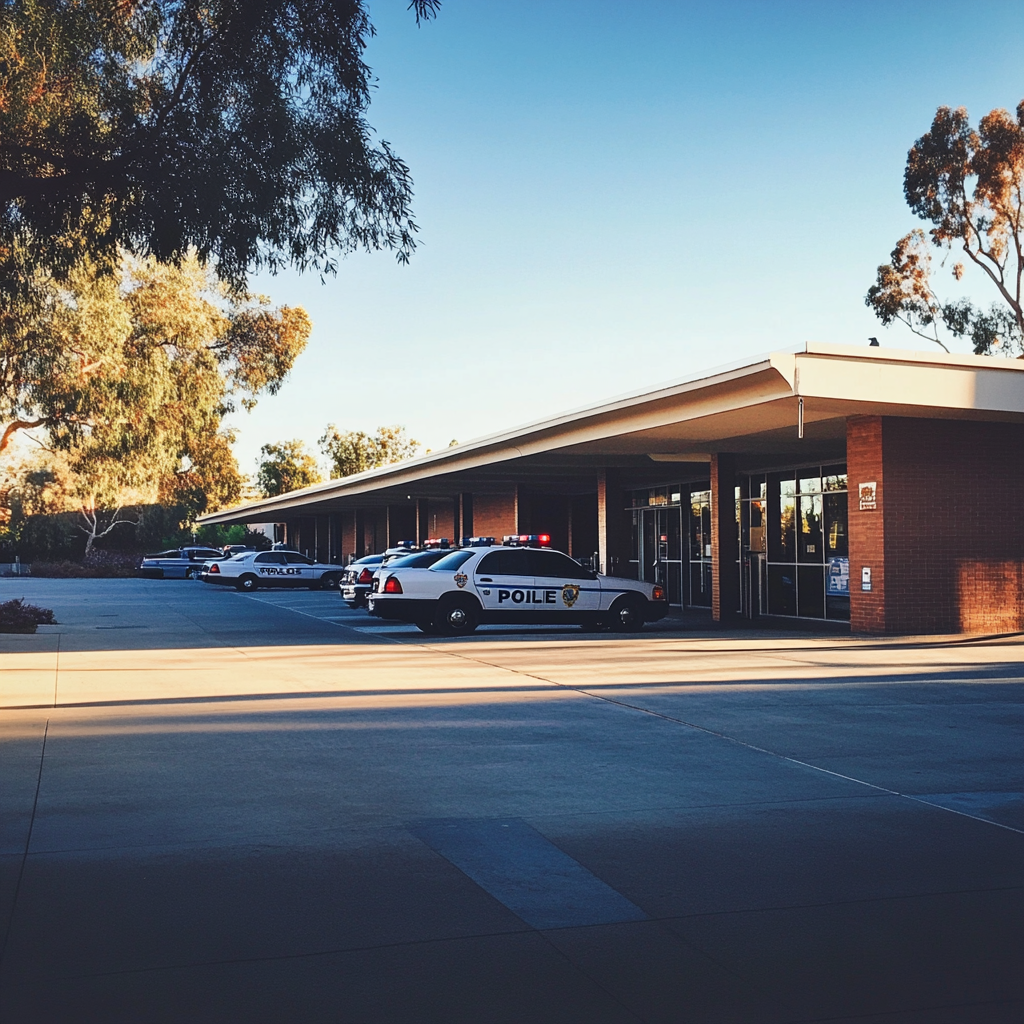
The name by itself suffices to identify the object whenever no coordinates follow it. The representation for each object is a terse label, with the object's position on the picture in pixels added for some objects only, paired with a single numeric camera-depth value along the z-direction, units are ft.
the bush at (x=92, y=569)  215.72
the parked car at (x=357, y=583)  89.25
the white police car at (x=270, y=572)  160.35
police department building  61.21
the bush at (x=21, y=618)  75.06
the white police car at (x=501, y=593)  71.31
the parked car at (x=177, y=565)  204.33
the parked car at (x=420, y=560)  75.51
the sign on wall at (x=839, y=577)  74.79
